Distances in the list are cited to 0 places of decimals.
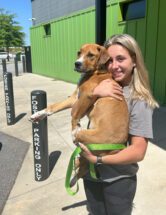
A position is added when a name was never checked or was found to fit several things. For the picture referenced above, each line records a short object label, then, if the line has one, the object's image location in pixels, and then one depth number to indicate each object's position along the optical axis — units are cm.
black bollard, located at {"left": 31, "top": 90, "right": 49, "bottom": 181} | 224
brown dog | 108
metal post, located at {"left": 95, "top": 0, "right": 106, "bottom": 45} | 371
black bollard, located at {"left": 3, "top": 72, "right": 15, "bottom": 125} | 374
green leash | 108
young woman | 104
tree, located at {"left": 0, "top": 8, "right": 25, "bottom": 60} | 3579
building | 450
